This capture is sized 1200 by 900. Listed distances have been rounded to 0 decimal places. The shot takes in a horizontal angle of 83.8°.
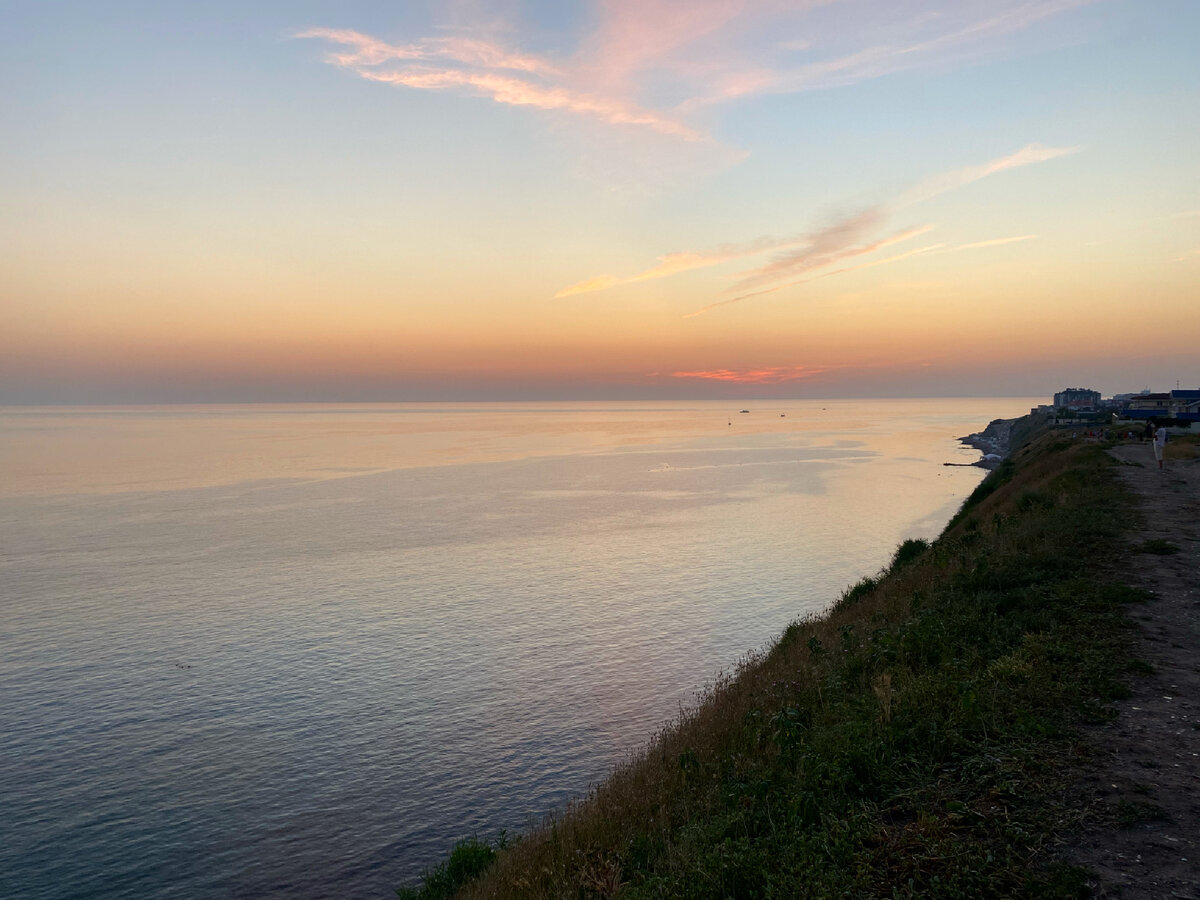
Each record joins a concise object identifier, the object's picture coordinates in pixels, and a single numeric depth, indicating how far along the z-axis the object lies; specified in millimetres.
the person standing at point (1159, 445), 41784
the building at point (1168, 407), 97088
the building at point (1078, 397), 179750
